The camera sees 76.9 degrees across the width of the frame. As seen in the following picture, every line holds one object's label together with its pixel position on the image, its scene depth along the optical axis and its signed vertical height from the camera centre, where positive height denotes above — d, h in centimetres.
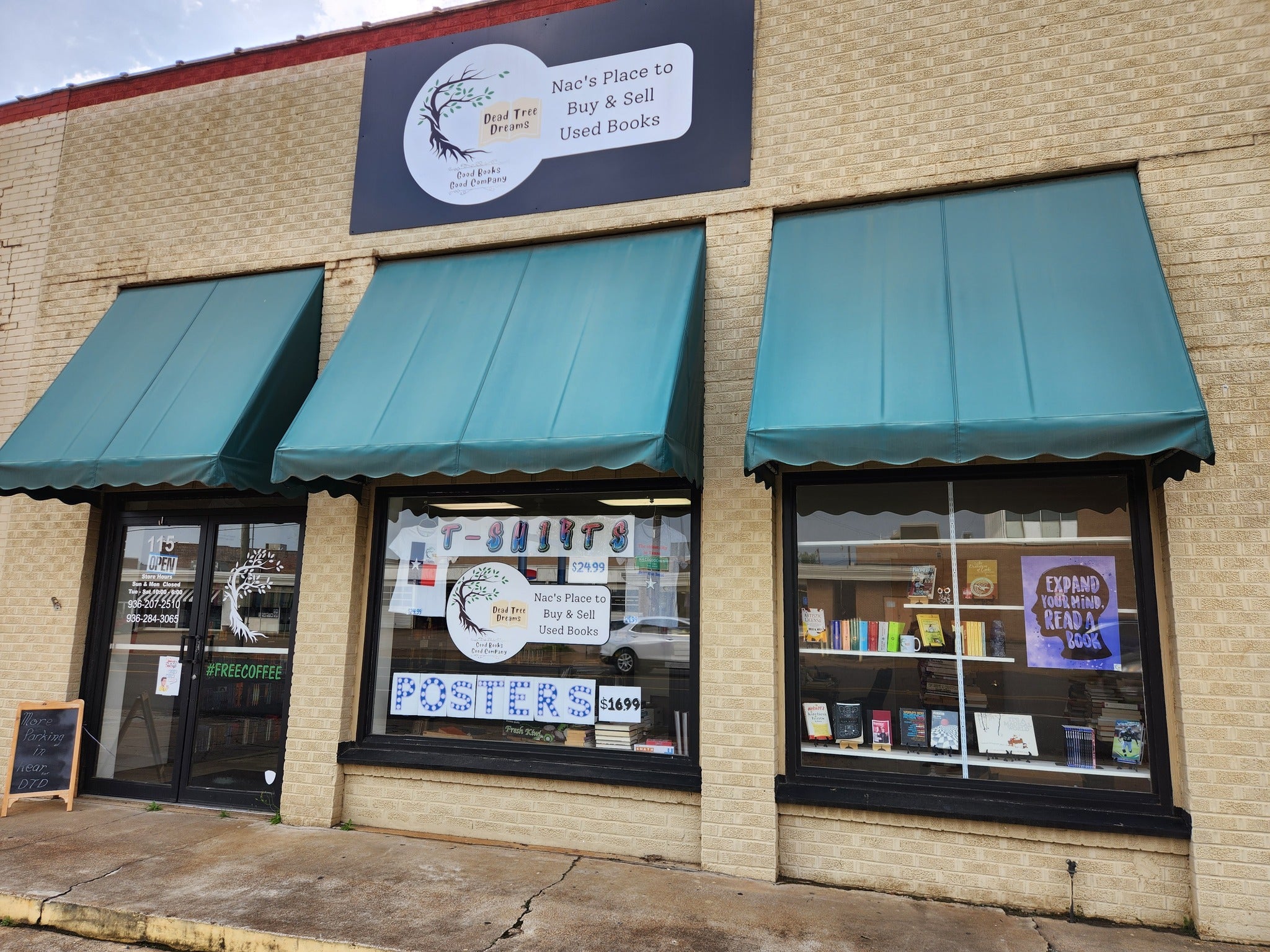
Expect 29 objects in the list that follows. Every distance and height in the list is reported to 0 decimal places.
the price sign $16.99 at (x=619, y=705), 575 -57
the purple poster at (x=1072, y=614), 497 +12
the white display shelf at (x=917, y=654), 517 -17
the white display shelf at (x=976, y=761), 485 -81
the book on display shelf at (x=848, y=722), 534 -62
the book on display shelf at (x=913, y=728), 523 -63
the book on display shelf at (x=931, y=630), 530 +0
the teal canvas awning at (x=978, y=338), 428 +173
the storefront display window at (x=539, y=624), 576 -1
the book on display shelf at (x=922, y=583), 536 +32
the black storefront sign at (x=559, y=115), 609 +406
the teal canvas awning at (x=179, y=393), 590 +176
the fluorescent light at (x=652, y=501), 589 +90
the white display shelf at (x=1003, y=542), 505 +58
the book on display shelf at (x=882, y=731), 529 -67
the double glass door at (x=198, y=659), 661 -37
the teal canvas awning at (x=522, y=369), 500 +173
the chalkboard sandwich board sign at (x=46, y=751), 648 -111
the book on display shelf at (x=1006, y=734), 503 -64
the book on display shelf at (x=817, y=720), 537 -61
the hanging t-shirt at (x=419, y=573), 637 +37
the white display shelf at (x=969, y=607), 519 +15
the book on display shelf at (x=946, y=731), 516 -64
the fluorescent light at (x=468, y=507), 634 +89
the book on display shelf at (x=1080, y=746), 491 -69
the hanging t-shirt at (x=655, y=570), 581 +39
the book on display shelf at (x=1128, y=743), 482 -65
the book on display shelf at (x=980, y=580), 524 +33
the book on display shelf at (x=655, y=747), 562 -85
